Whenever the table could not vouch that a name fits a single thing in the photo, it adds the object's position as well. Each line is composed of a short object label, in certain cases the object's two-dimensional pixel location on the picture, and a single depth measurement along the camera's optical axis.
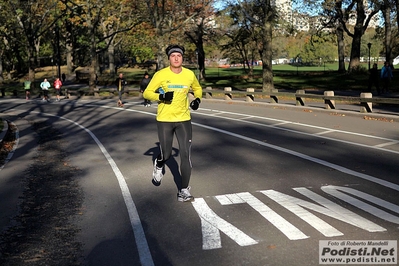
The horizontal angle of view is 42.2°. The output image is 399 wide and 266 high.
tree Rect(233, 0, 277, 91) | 33.72
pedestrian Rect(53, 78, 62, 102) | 39.59
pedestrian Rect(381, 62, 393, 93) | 29.50
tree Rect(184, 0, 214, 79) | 52.19
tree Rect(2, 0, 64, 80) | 50.09
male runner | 7.17
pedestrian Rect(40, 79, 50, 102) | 38.91
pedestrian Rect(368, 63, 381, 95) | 29.54
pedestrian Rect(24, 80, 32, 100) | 42.19
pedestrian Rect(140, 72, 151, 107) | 27.39
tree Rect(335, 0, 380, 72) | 42.28
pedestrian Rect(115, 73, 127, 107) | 29.38
